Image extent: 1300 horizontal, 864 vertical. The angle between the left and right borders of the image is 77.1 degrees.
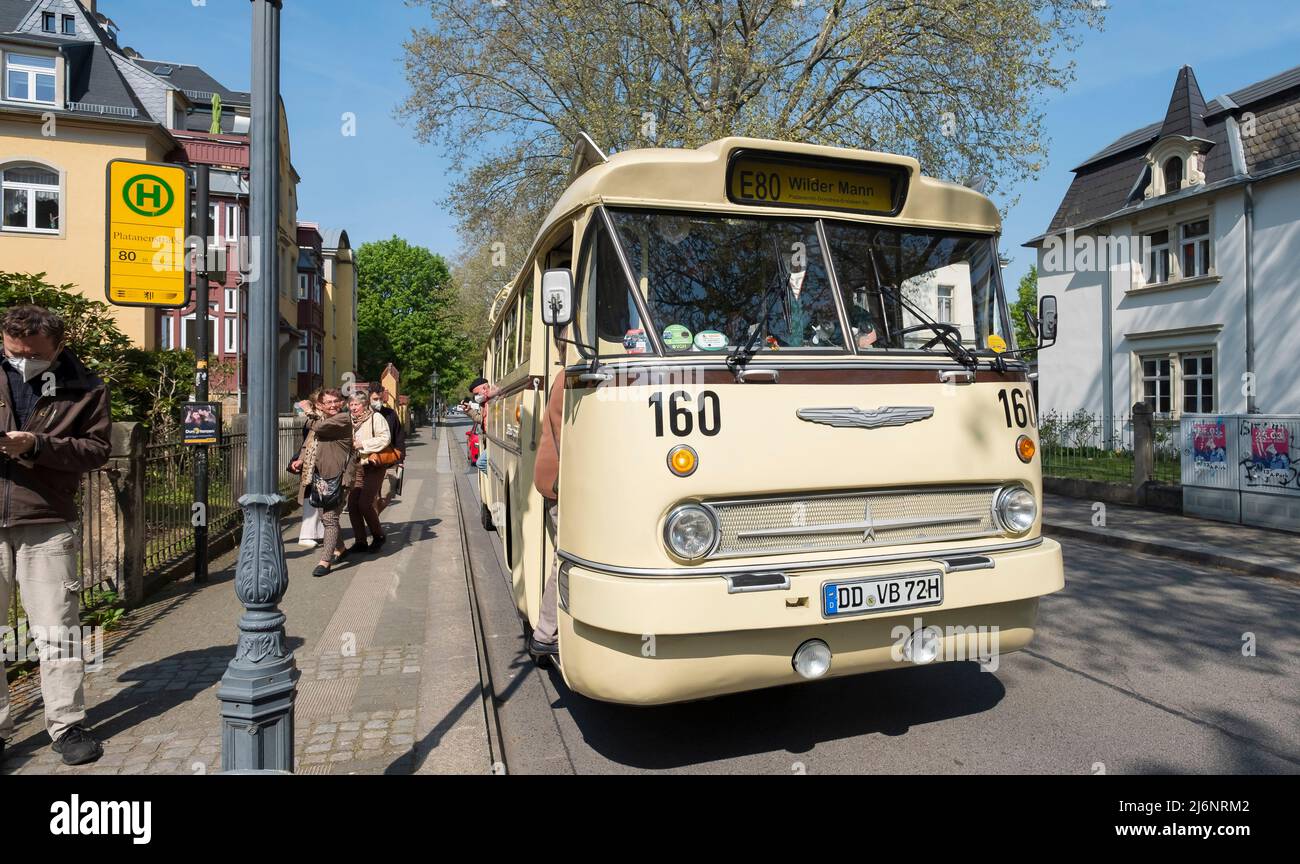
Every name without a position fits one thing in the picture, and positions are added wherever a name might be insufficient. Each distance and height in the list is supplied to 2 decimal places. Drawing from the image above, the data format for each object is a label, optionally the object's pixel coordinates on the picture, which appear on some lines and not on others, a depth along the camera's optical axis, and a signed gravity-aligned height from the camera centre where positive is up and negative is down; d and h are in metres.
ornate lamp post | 3.04 -0.31
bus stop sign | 7.94 +2.05
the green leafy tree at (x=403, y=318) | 63.56 +9.49
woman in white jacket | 9.04 -0.14
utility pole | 7.82 +0.95
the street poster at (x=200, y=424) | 7.84 +0.16
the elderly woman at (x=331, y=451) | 8.38 -0.12
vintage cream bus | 3.42 +0.03
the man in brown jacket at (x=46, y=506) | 3.78 -0.31
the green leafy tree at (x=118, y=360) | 8.59 +1.05
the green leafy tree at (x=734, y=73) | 16.50 +8.16
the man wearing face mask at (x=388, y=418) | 9.45 +0.23
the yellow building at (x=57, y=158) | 24.06 +8.48
